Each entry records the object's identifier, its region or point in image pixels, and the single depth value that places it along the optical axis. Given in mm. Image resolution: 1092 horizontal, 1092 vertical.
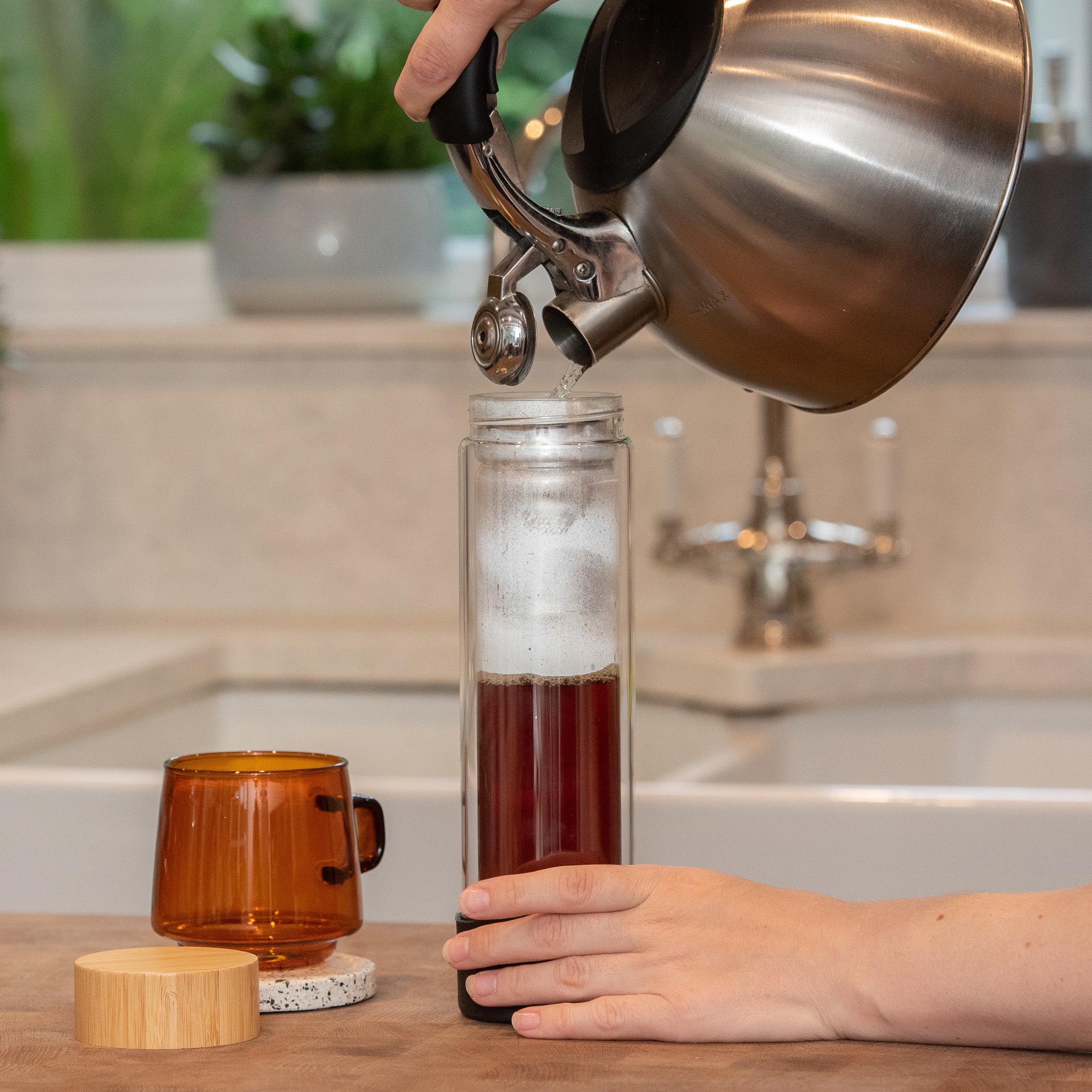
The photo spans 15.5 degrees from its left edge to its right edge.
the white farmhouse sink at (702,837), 1854
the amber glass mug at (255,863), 1526
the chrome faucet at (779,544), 2612
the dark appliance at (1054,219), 2826
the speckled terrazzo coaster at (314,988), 1513
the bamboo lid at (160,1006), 1466
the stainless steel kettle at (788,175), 1505
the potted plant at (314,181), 3033
